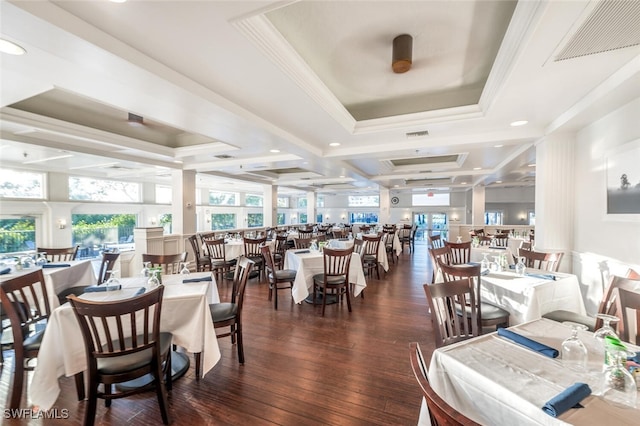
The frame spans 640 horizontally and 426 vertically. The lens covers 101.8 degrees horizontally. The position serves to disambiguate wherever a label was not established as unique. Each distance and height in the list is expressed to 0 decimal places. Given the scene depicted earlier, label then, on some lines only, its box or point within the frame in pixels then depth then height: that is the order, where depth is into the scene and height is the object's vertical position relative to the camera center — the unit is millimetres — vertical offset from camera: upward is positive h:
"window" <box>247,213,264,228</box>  15359 -555
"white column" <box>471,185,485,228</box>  10180 +262
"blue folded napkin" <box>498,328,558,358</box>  1308 -713
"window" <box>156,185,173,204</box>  11088 +687
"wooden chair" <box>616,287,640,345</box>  1688 -715
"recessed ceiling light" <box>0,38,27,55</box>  1890 +1216
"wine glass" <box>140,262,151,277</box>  2678 -629
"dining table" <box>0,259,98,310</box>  2988 -836
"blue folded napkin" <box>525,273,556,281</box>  2703 -700
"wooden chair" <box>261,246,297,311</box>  3898 -1055
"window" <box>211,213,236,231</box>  13463 -573
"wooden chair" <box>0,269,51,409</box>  1923 -940
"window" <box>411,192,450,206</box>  15188 +680
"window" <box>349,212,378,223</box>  17977 -471
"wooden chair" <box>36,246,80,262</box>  4163 -684
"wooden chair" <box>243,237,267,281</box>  5477 -859
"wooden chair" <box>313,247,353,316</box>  3818 -973
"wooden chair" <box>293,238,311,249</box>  5508 -703
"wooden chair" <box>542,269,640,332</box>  2003 -642
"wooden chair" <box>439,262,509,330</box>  2361 -1017
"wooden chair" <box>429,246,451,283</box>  3448 -615
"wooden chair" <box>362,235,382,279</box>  5641 -980
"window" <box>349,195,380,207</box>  17391 +669
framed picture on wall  2654 +340
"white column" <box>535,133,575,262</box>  3797 +247
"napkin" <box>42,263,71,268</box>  3408 -737
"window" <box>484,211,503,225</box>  14297 -356
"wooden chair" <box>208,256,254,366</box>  2514 -1012
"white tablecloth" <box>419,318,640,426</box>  928 -727
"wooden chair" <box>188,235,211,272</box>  5543 -1056
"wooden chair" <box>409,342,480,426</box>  679 -548
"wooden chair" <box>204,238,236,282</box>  5199 -1012
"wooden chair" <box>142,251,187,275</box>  3170 -598
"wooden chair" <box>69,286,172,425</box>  1623 -983
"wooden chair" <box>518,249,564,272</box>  3275 -617
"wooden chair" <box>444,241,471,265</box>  4316 -763
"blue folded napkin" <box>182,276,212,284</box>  2638 -721
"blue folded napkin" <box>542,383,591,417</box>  908 -688
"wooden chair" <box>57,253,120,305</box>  3203 -974
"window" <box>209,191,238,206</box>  13425 +628
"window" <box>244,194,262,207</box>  15753 +617
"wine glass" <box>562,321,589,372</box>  1230 -695
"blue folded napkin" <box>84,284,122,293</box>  2372 -720
